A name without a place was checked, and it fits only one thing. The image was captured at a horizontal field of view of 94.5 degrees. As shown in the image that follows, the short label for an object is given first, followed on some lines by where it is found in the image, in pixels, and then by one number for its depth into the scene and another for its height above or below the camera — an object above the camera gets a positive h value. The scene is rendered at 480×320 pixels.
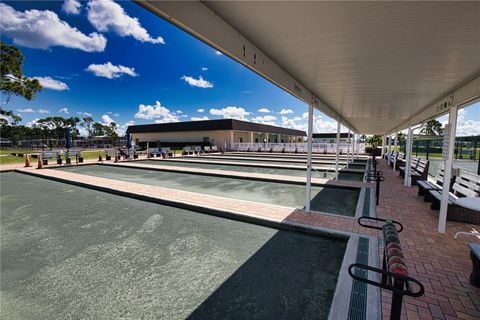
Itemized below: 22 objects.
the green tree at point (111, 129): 83.31 +5.90
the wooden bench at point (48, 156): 14.63 -0.76
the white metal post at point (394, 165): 12.70 -1.22
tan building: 32.25 +1.98
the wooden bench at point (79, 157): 15.63 -0.91
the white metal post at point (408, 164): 8.24 -0.75
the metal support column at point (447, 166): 4.23 -0.42
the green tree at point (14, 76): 16.39 +5.22
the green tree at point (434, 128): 75.14 +5.53
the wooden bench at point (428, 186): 6.19 -1.20
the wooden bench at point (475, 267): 2.71 -1.51
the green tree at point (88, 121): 85.30 +9.07
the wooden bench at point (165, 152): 21.00 -0.72
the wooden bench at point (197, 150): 25.39 -0.68
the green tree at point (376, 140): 43.40 +0.83
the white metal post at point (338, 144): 9.32 -0.01
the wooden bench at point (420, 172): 7.81 -1.04
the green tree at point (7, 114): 18.61 +2.64
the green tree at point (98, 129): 85.34 +6.04
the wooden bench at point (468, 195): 4.70 -1.29
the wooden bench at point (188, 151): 24.05 -0.76
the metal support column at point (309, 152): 5.39 -0.20
